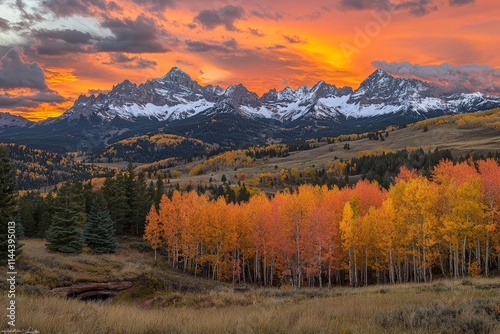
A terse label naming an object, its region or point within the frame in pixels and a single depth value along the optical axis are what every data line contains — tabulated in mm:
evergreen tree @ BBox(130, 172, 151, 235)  72438
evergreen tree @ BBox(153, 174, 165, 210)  80125
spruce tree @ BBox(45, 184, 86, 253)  42031
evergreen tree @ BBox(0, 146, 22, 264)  27386
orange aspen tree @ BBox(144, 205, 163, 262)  60162
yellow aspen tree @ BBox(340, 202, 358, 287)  49875
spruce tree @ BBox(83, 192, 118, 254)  50156
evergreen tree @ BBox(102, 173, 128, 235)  68188
